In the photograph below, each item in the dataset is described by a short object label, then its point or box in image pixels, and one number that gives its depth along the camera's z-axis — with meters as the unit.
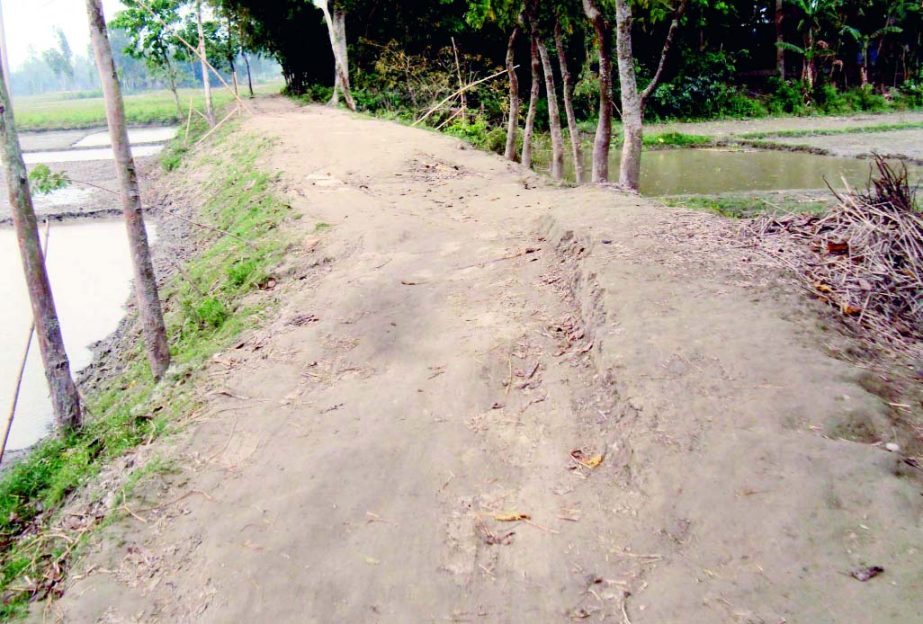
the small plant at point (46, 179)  5.40
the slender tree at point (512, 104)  12.66
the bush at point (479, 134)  15.40
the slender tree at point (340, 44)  19.92
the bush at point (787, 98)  24.69
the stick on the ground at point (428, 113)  16.40
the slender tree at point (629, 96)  7.71
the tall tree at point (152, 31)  20.33
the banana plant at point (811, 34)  23.50
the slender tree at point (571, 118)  11.12
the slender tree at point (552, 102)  10.95
